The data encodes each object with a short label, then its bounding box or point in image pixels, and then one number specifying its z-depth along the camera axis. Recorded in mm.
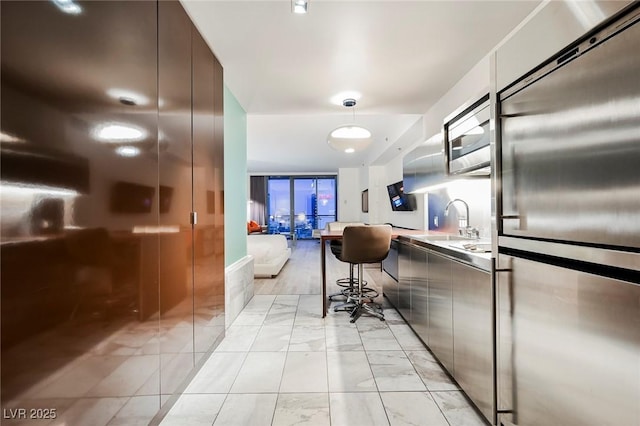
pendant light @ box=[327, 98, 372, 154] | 3416
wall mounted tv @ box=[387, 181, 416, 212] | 5164
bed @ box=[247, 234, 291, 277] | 5340
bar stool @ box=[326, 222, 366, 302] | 3555
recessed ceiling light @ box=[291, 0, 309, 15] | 1820
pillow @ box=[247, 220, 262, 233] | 9335
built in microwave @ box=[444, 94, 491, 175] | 1986
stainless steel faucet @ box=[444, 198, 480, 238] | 2794
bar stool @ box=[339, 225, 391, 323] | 3123
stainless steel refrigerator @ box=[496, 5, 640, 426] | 871
